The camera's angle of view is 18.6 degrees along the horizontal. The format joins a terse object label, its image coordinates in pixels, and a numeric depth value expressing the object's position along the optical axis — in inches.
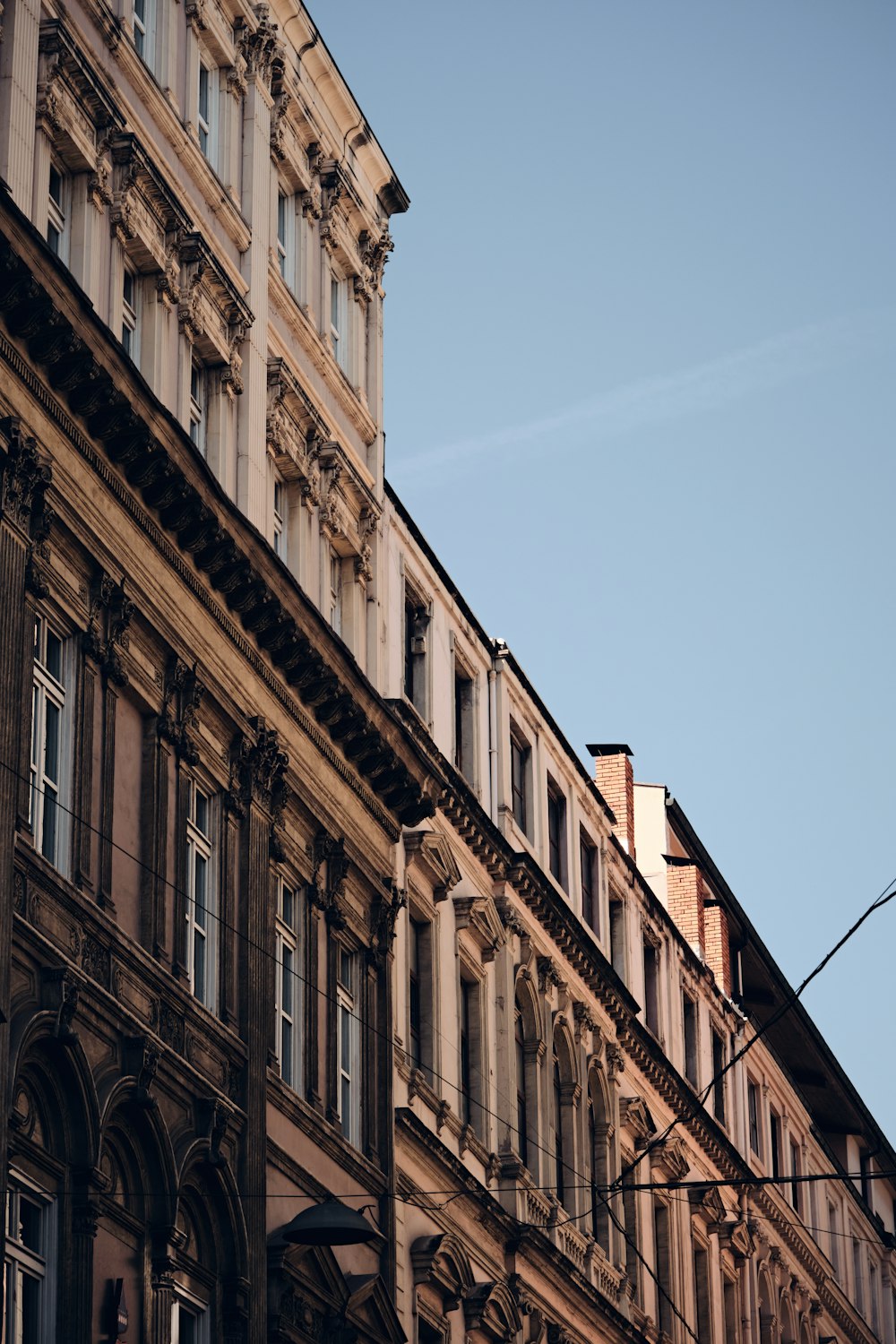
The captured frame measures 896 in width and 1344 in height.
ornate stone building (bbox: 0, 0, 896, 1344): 957.2
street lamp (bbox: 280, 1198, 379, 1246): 1010.1
